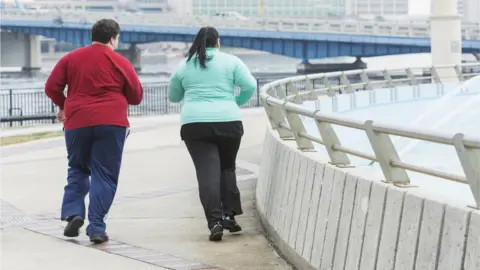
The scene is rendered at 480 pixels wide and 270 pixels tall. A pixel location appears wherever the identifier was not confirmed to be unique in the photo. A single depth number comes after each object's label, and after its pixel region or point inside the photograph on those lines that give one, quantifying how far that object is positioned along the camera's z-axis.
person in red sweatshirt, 8.55
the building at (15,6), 176.56
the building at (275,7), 174.50
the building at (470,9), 186.26
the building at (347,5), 189.41
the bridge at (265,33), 76.31
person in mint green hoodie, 8.70
